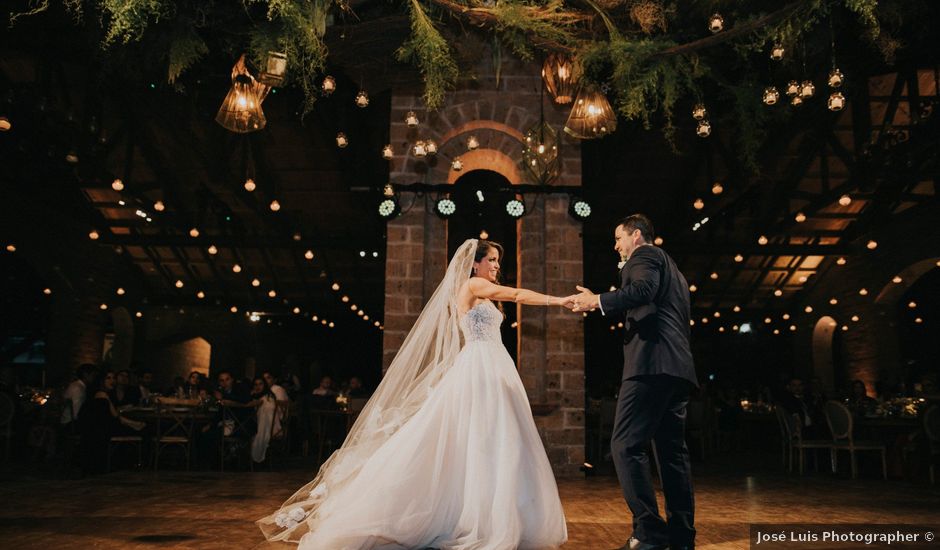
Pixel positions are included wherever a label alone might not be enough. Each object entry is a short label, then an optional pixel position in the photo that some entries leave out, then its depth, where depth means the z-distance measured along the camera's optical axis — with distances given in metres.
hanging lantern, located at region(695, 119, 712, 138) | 5.52
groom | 3.31
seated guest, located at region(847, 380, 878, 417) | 9.13
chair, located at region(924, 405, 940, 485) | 7.23
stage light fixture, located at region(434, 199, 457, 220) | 6.76
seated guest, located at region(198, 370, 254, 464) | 8.25
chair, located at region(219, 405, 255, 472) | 8.17
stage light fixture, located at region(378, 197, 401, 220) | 6.76
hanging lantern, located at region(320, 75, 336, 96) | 5.29
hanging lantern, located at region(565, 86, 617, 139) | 4.75
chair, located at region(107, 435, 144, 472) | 7.65
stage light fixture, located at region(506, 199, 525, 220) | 6.89
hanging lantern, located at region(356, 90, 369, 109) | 5.93
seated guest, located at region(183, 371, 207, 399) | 10.55
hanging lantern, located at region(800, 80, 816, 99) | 4.66
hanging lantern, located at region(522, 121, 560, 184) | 6.56
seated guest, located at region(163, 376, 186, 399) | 10.57
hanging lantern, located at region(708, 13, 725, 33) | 3.73
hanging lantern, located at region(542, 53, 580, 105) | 4.83
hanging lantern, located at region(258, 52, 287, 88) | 3.93
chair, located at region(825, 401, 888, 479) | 7.77
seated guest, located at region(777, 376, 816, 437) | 8.57
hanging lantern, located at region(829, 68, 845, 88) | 4.42
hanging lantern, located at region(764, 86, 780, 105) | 4.21
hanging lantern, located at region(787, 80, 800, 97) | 4.71
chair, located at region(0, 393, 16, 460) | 8.91
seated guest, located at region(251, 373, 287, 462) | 8.16
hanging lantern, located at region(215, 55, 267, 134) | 4.51
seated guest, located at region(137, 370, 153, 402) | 9.83
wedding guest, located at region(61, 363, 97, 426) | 8.42
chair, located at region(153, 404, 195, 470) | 7.91
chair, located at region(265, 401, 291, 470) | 8.58
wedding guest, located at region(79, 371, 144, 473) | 7.05
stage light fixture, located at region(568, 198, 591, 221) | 6.92
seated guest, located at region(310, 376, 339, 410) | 10.04
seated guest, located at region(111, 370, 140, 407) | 8.94
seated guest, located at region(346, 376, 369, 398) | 10.96
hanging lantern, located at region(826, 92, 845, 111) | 4.64
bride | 3.26
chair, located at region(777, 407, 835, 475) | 8.12
